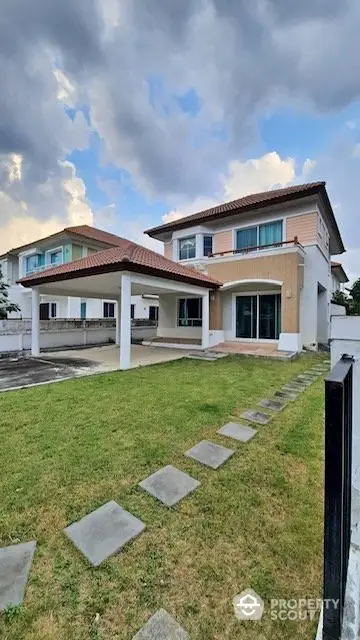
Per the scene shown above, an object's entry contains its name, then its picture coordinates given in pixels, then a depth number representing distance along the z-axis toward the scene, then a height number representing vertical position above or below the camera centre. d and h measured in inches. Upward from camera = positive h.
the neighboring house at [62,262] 868.6 +184.7
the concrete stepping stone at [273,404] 213.7 -67.7
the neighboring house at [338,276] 1029.8 +180.7
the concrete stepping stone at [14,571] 70.1 -69.9
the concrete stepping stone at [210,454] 135.1 -68.9
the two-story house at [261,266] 503.8 +102.1
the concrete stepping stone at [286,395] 240.6 -67.4
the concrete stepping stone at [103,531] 84.1 -69.7
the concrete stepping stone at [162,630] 61.0 -69.2
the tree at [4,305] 694.5 +30.6
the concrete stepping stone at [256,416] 188.9 -67.9
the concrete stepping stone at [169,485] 109.2 -69.3
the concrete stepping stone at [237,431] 162.7 -68.4
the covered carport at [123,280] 353.4 +58.7
